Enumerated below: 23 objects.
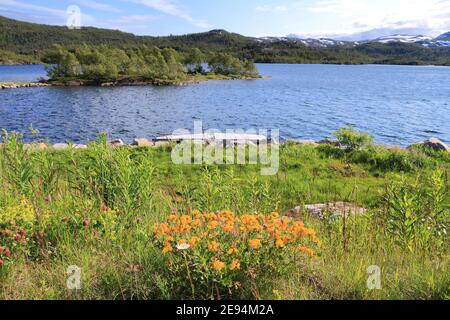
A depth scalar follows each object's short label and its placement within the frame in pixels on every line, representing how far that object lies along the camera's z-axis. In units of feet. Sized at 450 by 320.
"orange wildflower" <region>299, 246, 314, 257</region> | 12.32
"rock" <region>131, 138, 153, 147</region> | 67.82
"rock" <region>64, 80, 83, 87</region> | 258.04
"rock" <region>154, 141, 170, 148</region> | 56.83
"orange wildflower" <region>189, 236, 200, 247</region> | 11.35
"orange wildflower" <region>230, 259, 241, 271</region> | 11.09
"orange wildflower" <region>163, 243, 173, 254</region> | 11.33
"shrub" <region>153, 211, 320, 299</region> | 11.72
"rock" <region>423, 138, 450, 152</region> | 59.92
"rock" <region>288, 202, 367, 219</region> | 25.50
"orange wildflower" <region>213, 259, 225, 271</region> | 10.68
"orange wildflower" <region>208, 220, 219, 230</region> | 11.96
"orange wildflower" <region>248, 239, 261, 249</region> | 11.17
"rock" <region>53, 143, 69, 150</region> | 63.26
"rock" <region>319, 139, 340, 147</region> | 65.02
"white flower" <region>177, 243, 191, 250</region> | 11.18
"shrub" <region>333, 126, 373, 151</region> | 52.37
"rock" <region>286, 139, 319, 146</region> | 71.00
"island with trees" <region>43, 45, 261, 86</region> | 275.39
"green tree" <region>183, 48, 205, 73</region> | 355.97
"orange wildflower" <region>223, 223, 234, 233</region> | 12.02
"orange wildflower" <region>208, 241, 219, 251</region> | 11.42
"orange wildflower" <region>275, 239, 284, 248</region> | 11.62
